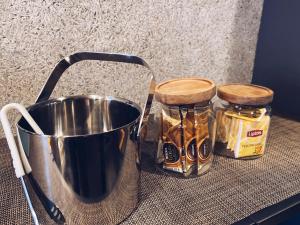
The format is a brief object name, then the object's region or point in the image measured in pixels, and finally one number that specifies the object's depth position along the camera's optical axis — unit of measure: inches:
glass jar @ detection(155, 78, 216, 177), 19.4
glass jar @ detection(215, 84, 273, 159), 21.8
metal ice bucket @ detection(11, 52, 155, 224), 13.8
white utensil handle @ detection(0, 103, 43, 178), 13.8
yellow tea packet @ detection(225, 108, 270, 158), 21.8
